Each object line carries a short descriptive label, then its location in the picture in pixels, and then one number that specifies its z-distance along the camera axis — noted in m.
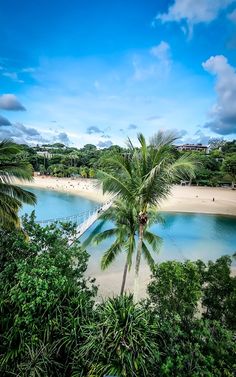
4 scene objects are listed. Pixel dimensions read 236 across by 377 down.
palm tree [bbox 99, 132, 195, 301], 5.51
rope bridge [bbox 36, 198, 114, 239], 15.94
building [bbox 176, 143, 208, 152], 90.92
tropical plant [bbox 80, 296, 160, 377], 3.29
